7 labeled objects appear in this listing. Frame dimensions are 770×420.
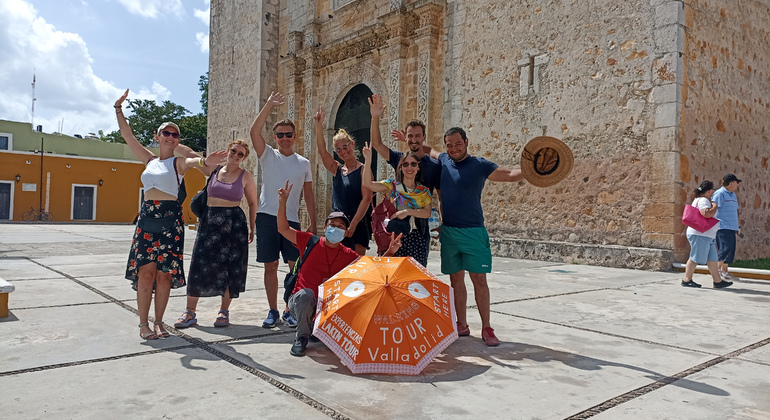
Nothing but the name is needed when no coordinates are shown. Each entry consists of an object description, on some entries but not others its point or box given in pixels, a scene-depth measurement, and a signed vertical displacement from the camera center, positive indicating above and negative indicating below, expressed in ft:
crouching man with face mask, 10.18 -0.98
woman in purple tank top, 12.08 -0.81
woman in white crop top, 11.09 -0.62
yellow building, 84.79 +3.84
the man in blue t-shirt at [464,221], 11.49 -0.08
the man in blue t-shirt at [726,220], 21.71 +0.27
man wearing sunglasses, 12.66 +0.23
